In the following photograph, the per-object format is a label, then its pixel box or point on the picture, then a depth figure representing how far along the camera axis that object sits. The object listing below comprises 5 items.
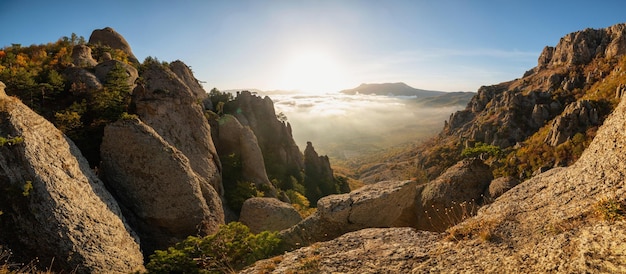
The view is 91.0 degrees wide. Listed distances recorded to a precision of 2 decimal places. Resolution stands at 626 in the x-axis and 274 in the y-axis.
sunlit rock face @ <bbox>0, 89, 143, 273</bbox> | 13.89
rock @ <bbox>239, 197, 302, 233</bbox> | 27.80
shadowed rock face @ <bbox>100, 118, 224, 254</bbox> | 20.41
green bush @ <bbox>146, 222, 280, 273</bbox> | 13.77
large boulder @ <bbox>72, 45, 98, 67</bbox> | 36.81
